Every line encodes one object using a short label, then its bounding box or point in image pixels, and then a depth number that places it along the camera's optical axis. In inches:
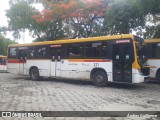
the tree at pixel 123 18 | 399.5
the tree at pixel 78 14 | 463.7
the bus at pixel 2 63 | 664.4
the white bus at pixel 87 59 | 279.6
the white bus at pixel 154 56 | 336.8
